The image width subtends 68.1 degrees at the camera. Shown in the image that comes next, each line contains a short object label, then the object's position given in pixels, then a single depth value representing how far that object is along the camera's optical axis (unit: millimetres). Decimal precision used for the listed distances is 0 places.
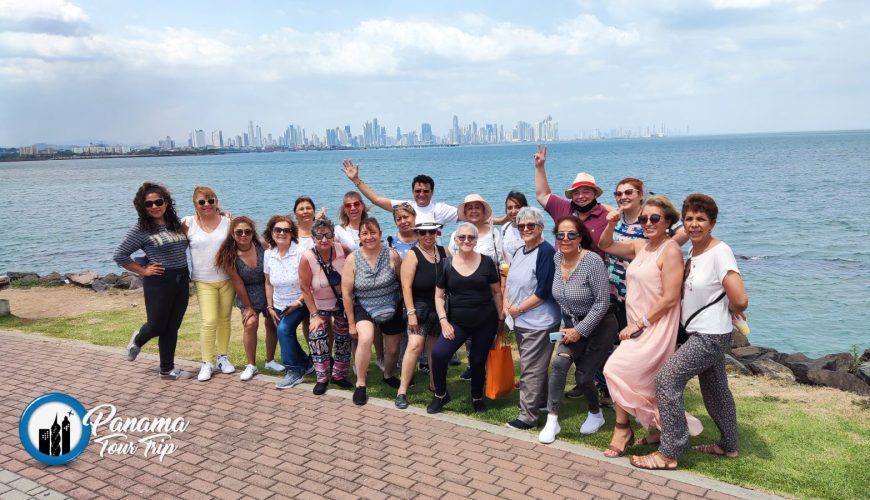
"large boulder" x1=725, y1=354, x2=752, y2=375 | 8296
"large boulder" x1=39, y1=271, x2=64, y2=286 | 17094
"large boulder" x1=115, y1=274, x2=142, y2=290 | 16719
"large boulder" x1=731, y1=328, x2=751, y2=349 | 11102
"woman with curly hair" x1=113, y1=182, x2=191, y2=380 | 7023
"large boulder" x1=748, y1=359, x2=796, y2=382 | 8536
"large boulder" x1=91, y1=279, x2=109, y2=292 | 16359
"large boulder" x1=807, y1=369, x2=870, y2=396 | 8075
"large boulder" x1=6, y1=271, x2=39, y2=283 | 18203
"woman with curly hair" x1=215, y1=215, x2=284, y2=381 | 7301
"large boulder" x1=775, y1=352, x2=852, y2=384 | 9461
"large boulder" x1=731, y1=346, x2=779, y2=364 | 10164
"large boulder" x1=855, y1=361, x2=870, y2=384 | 9047
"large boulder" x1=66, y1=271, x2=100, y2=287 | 17131
